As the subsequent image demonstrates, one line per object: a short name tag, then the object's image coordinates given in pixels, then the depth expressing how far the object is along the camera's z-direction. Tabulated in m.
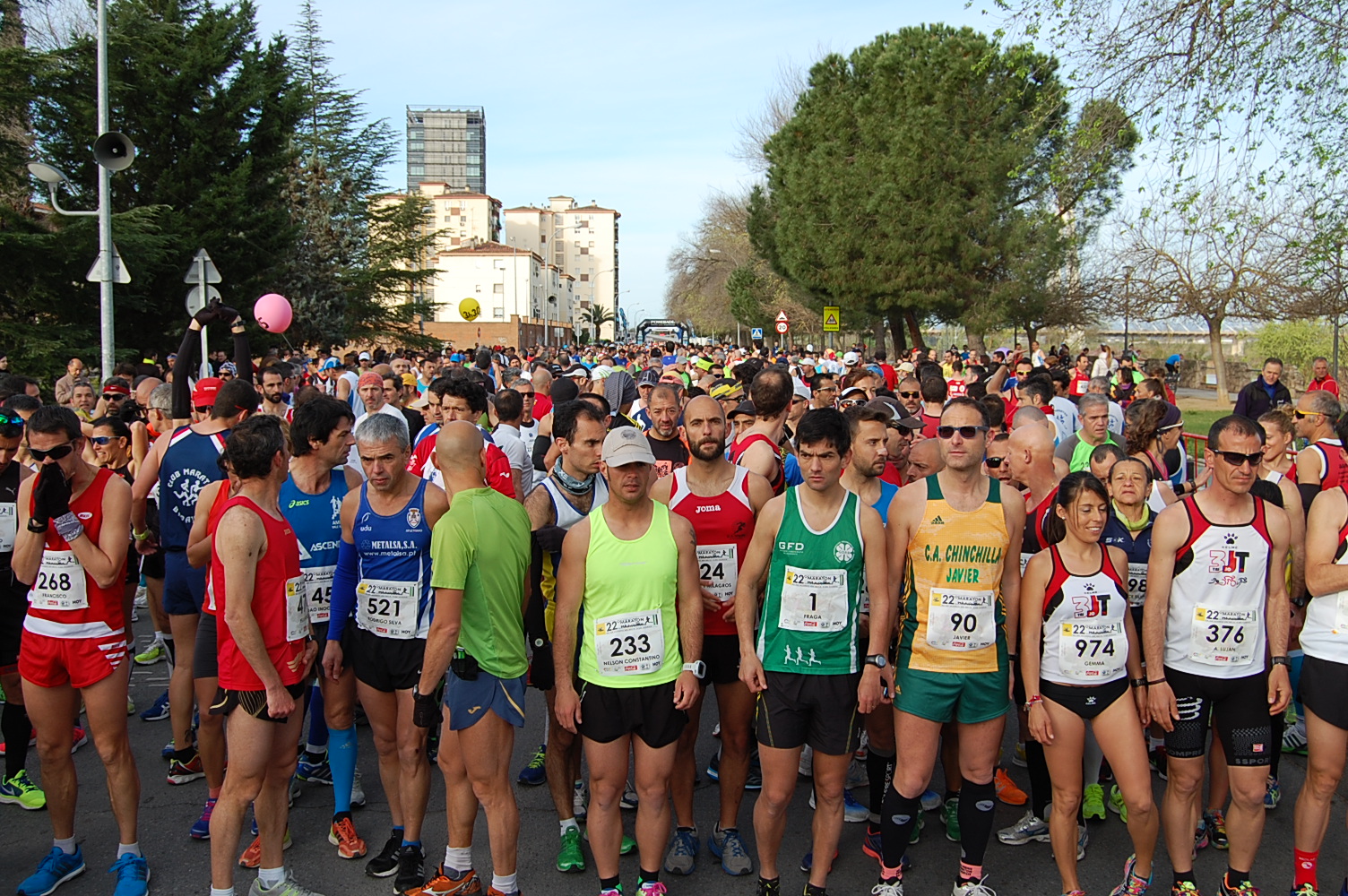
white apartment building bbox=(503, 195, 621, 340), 153.25
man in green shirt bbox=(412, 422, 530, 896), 3.87
